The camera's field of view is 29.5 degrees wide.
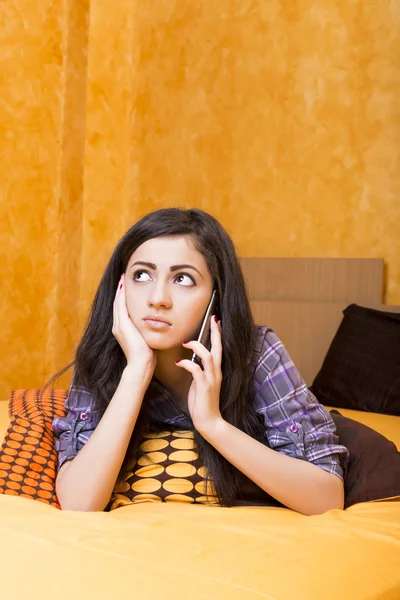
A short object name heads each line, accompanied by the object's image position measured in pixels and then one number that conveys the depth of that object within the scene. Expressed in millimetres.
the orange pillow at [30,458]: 1522
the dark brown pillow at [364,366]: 3020
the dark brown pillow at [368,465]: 1521
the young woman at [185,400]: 1410
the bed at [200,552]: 961
